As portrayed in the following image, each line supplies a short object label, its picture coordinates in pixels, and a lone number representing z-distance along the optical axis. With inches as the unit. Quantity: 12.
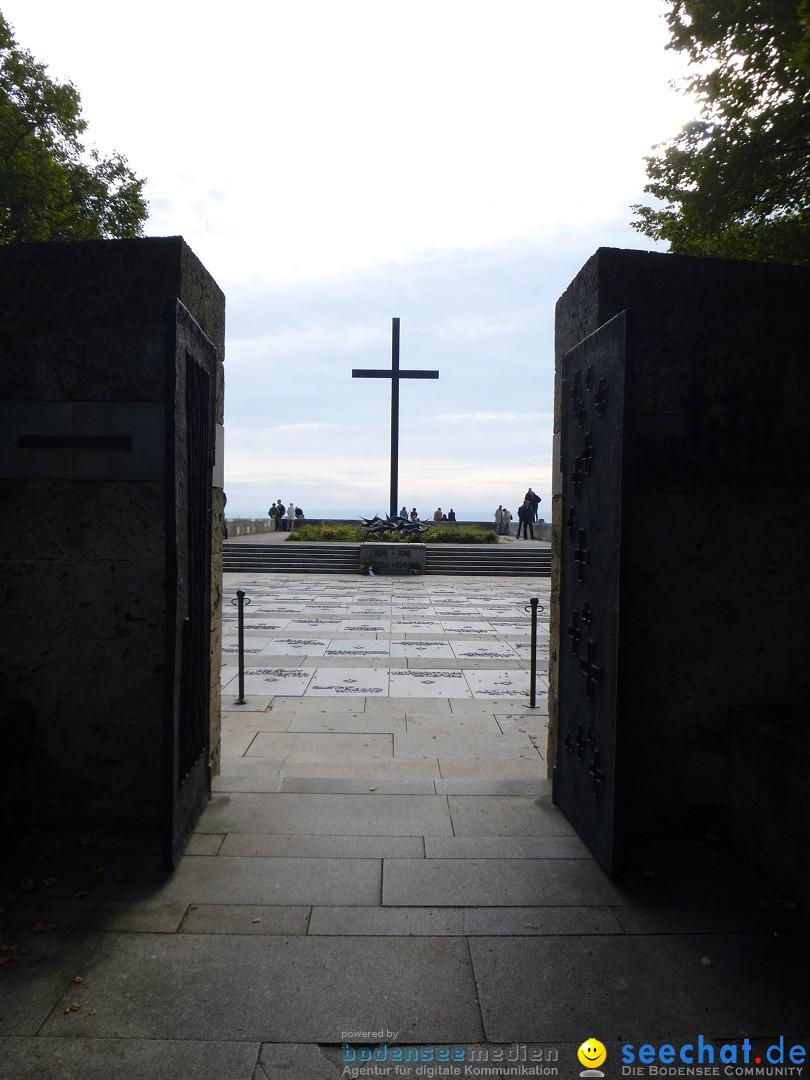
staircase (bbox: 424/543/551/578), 888.9
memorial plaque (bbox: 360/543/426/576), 875.4
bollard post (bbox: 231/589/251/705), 269.4
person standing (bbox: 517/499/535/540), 1206.3
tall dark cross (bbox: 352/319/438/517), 1034.7
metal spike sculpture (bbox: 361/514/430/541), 1007.0
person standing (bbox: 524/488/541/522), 1218.1
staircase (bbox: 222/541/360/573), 864.9
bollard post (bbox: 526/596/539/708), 272.4
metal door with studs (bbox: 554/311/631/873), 135.8
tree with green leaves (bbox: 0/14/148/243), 520.4
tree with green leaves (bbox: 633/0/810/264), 281.1
